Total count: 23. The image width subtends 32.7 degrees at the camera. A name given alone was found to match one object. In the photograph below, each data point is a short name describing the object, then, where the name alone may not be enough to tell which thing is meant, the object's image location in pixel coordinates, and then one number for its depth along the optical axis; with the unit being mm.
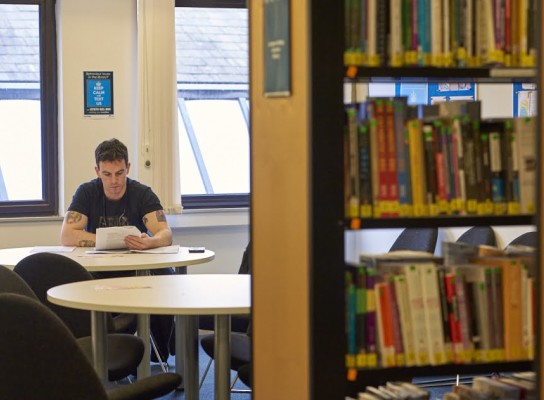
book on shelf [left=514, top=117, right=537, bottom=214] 2613
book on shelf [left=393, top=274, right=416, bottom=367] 2500
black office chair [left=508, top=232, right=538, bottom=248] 4992
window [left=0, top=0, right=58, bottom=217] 6918
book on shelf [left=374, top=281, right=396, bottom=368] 2473
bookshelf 2352
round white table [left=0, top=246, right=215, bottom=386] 4688
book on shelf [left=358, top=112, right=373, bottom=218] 2453
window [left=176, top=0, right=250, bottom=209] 7250
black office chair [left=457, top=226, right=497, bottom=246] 5133
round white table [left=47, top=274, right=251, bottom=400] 3293
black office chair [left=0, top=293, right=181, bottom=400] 2363
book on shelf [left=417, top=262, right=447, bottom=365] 2525
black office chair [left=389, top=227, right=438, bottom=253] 5246
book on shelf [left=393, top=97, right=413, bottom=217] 2518
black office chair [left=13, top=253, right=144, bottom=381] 4078
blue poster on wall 6832
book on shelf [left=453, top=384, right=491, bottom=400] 2658
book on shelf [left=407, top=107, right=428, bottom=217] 2535
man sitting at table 5727
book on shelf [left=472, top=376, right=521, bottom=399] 2637
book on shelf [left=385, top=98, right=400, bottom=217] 2496
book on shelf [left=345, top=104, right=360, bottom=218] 2424
